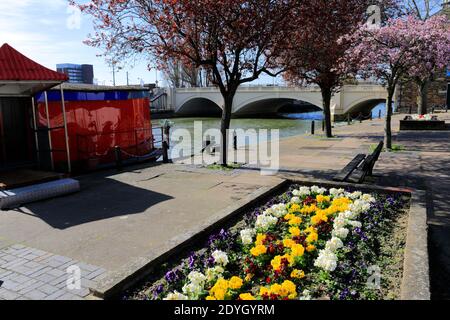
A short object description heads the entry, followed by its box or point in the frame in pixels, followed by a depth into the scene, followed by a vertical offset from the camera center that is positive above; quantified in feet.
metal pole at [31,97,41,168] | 34.45 -1.15
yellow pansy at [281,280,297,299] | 11.76 -5.73
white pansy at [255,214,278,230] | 17.58 -5.23
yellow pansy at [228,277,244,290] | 12.24 -5.69
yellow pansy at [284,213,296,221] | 18.42 -5.20
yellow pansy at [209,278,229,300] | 11.68 -5.69
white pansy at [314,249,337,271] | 13.17 -5.51
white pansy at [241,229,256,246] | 15.84 -5.38
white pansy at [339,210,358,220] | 18.06 -5.14
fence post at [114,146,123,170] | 39.68 -3.84
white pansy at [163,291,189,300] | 11.62 -5.75
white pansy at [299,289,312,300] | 11.68 -5.96
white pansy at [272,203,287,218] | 19.30 -5.16
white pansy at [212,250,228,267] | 14.08 -5.52
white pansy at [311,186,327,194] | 22.85 -4.89
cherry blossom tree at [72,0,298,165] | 32.53 +8.56
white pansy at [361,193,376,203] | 20.95 -5.05
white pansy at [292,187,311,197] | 22.90 -4.94
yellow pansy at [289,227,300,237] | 16.16 -5.30
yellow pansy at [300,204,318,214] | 19.65 -5.21
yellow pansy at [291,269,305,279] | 12.99 -5.77
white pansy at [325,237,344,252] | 14.78 -5.41
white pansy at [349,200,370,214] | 19.13 -5.06
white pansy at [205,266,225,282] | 13.06 -5.75
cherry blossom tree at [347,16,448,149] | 39.88 +7.20
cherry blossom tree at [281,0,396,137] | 35.91 +9.38
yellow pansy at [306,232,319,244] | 15.41 -5.32
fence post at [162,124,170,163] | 45.30 -3.97
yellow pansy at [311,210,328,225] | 17.69 -5.16
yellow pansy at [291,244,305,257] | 14.06 -5.34
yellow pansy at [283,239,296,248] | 15.04 -5.37
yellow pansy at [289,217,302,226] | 17.47 -5.18
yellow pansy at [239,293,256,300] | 11.37 -5.73
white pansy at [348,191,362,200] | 21.89 -5.00
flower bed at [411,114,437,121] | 75.03 -1.57
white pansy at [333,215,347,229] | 16.96 -5.22
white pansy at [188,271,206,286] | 12.53 -5.61
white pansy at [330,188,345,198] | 22.61 -4.97
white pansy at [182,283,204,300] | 12.12 -5.81
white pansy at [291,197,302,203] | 21.27 -5.04
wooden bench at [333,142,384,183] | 25.64 -4.48
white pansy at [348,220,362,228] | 17.01 -5.28
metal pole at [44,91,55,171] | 33.26 -1.27
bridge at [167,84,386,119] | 160.03 +9.01
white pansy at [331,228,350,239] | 15.84 -5.28
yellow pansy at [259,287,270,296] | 11.83 -5.80
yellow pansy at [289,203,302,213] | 19.93 -5.22
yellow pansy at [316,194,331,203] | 21.02 -4.98
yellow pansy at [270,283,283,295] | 11.78 -5.71
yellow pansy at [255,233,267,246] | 15.57 -5.39
